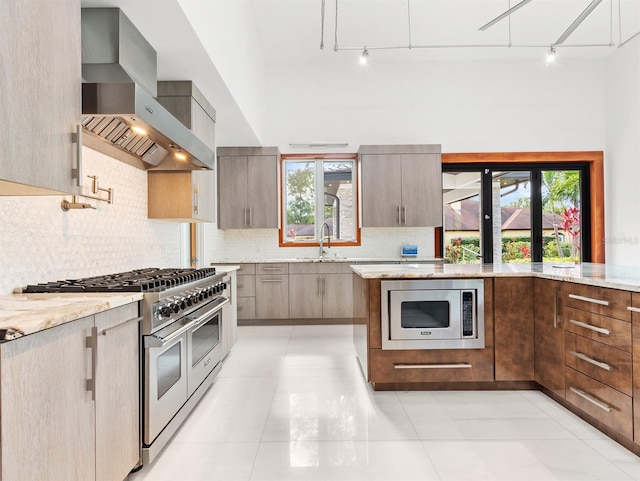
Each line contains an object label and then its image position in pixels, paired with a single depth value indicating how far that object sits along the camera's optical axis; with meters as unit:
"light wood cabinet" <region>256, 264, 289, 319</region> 5.52
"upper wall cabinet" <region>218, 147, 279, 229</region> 5.80
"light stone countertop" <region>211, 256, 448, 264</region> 5.53
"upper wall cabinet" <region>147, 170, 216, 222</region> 3.48
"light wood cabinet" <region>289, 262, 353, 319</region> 5.52
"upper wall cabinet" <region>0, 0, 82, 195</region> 1.29
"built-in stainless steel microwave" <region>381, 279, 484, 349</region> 3.00
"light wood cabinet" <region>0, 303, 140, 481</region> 1.16
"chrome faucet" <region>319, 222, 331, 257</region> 6.07
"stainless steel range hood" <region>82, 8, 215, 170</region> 1.98
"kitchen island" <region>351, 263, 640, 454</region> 2.42
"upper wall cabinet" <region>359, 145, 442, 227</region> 5.73
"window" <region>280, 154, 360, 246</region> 6.26
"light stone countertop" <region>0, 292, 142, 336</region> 1.22
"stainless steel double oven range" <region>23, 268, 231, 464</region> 2.01
